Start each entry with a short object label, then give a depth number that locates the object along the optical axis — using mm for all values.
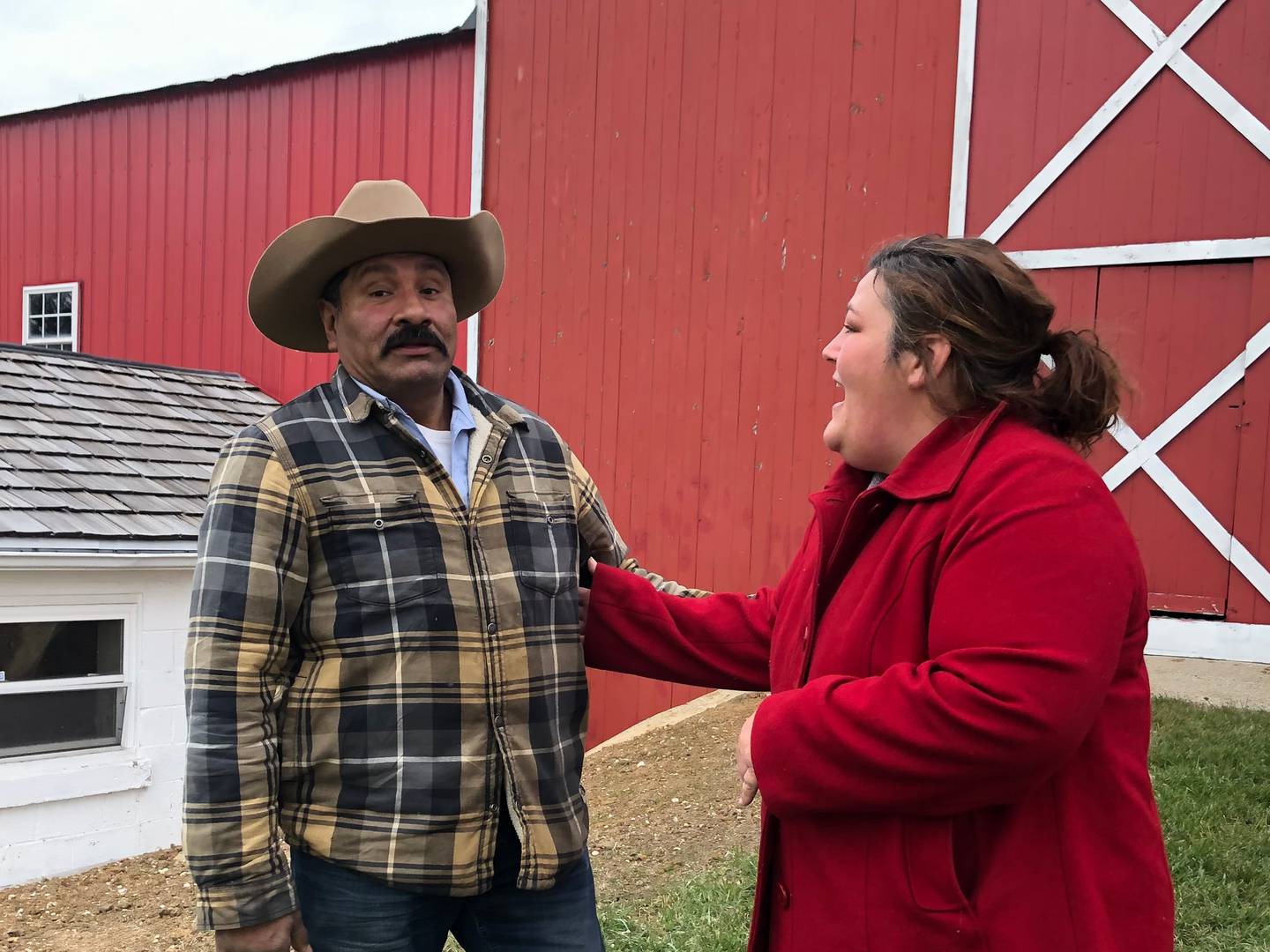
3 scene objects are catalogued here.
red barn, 6031
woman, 1516
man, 2023
